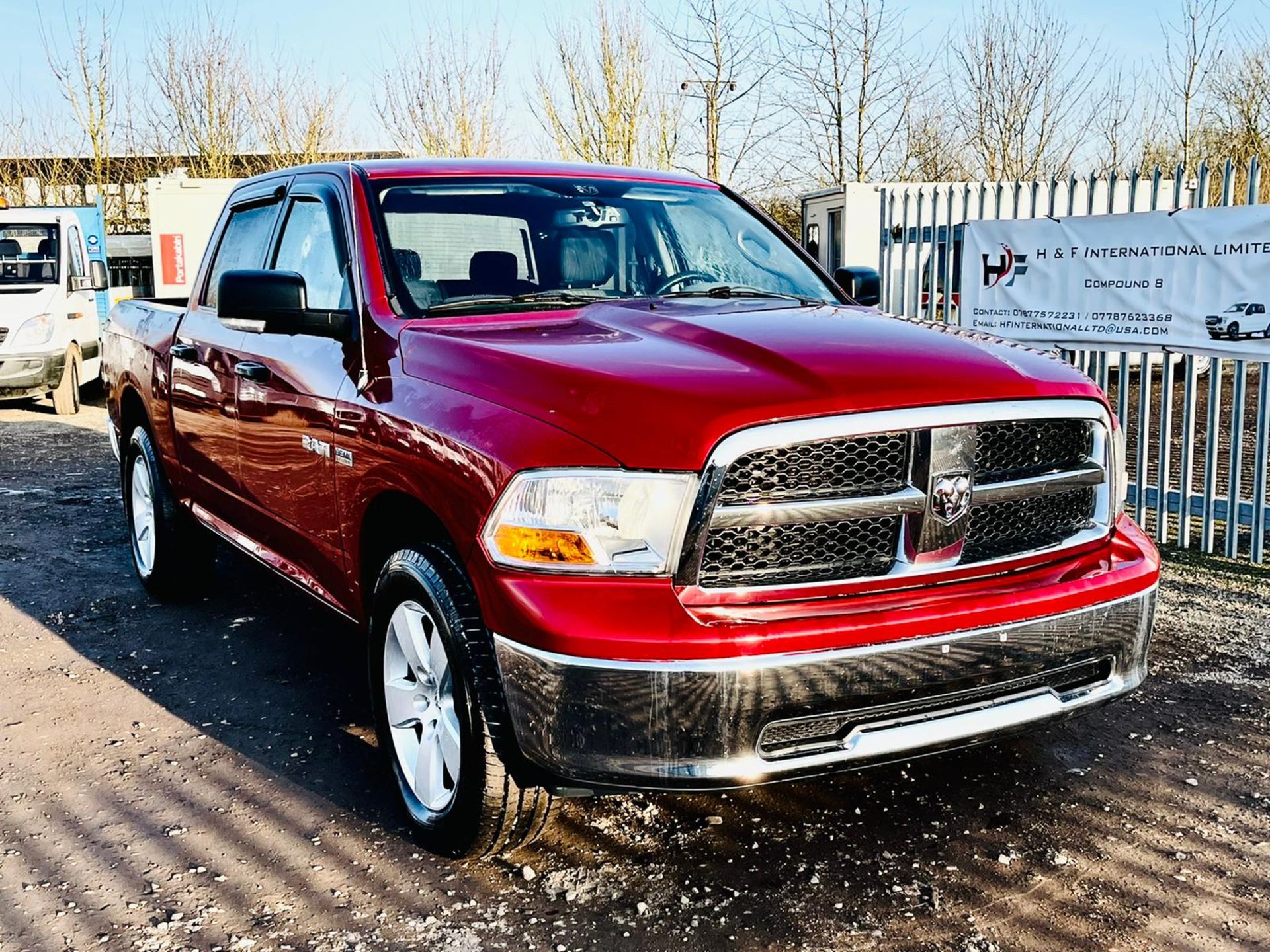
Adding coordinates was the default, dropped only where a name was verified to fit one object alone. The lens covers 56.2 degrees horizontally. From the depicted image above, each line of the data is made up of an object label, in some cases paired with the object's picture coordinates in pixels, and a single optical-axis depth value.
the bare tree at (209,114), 24.62
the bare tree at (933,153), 21.59
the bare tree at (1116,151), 21.66
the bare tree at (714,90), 19.44
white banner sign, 5.79
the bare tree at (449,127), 21.80
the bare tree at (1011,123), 21.16
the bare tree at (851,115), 20.00
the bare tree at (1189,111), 19.06
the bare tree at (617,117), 19.95
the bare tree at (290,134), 24.39
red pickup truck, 2.57
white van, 12.84
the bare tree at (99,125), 24.02
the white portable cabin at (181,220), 17.45
